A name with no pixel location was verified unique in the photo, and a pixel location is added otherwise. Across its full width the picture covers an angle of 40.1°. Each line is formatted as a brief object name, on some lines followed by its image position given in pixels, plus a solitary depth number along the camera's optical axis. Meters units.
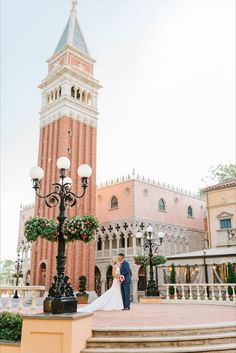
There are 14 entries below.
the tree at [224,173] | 33.69
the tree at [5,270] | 67.52
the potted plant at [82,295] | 17.14
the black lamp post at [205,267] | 14.41
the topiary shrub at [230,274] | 14.48
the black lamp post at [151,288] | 14.80
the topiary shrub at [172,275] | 16.42
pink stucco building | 27.94
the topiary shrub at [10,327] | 6.30
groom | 10.49
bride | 10.06
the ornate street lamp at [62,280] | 5.93
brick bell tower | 25.23
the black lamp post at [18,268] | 30.37
